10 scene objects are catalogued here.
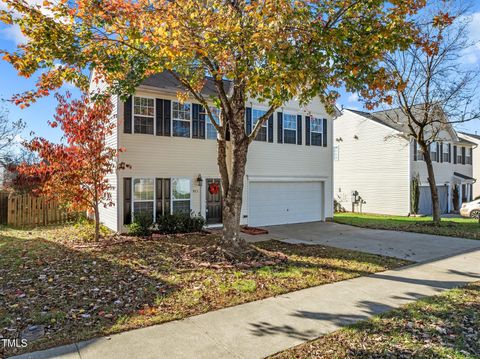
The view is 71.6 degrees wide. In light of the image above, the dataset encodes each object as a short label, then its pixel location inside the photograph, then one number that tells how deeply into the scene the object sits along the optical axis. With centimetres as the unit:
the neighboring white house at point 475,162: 3216
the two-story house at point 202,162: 1211
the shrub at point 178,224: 1220
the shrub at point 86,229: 1145
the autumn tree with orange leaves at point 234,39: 657
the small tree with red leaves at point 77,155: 1000
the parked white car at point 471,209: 2121
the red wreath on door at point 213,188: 1374
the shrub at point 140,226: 1148
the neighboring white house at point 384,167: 2180
